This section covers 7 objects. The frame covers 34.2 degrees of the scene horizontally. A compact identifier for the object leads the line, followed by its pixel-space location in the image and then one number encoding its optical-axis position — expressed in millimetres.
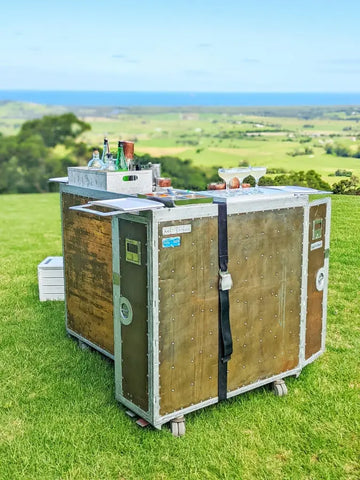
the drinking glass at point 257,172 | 4568
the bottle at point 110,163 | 4948
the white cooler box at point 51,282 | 7250
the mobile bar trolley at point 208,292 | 3836
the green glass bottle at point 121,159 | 4906
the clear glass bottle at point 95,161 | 5234
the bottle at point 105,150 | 5121
